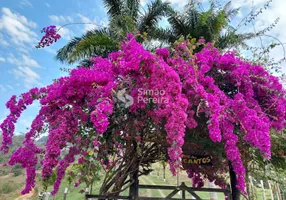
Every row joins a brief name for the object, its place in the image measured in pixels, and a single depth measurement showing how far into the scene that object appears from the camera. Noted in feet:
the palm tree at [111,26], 24.61
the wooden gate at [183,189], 13.08
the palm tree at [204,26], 23.66
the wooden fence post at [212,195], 23.77
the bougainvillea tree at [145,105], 7.52
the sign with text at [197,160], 12.96
